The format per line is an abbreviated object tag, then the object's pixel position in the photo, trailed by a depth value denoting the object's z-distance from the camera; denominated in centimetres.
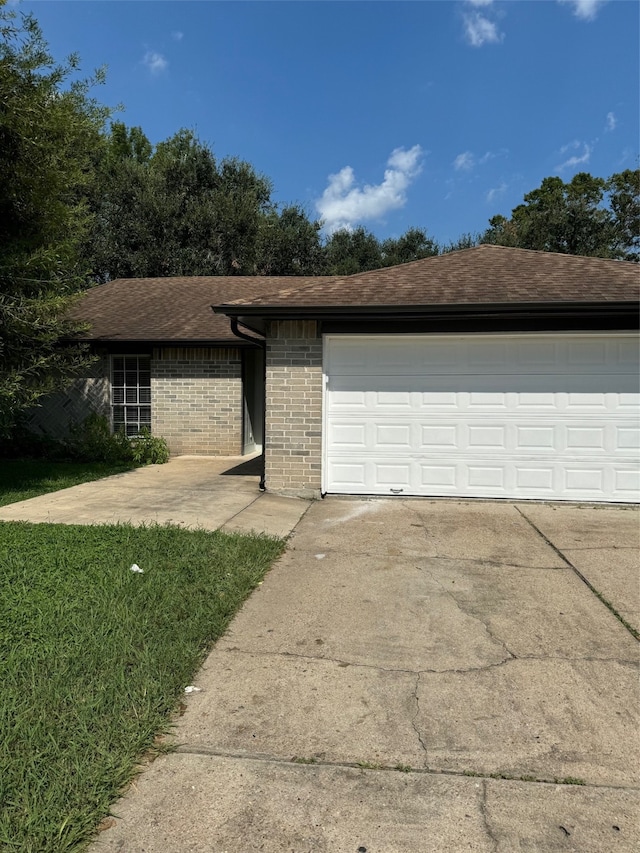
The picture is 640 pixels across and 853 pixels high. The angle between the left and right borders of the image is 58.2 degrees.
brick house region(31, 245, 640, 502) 797
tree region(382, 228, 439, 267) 3078
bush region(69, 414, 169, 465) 1263
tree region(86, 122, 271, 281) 2623
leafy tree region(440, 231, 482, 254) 3086
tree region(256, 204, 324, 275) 2778
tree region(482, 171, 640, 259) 2930
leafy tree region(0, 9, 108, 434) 827
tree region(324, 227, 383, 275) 3009
